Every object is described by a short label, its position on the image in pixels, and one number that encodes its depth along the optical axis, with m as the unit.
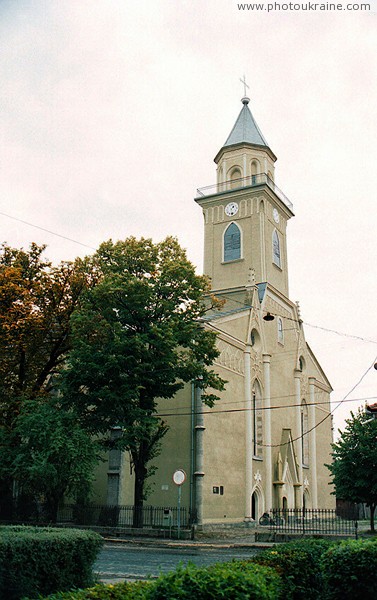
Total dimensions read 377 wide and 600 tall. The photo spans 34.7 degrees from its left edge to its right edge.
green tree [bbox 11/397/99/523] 24.95
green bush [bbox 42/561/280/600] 5.73
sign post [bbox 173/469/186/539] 25.28
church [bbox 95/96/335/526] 30.91
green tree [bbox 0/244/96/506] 27.73
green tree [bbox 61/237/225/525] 25.69
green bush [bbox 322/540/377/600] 8.08
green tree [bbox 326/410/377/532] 28.44
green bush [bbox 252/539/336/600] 8.00
